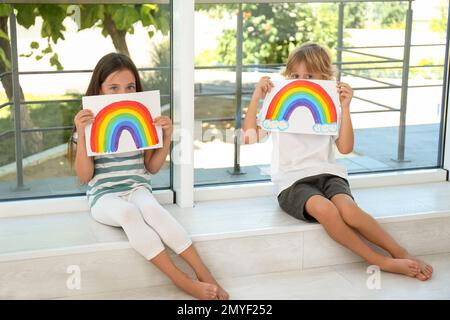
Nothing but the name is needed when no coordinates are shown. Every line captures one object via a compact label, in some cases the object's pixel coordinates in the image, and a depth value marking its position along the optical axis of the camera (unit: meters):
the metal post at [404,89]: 2.79
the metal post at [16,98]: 2.30
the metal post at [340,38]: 2.66
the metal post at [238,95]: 2.56
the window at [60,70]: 2.34
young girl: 2.13
